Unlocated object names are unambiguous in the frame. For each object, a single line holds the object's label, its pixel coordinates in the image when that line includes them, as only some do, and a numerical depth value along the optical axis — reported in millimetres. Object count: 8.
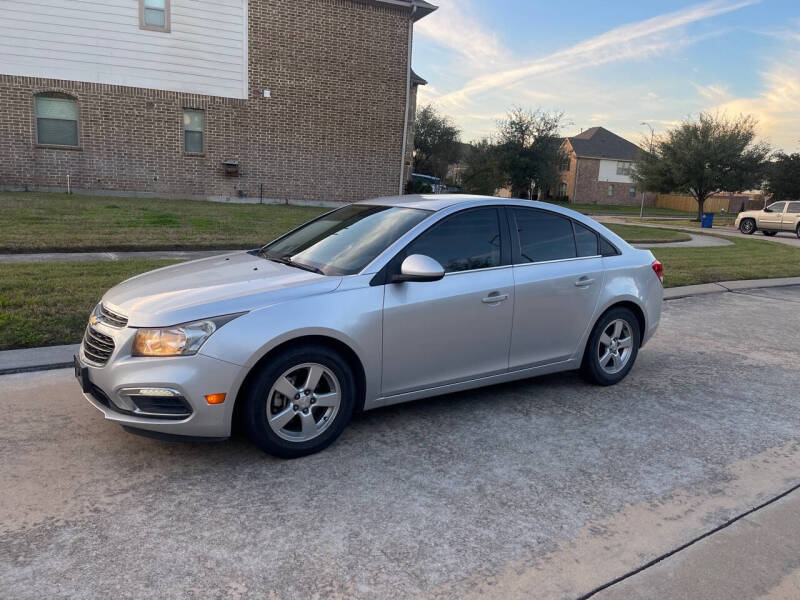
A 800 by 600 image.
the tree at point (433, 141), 54375
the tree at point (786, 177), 48562
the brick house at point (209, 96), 18469
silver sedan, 3574
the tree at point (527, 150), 40812
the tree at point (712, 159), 36938
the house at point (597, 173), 65000
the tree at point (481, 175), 38375
